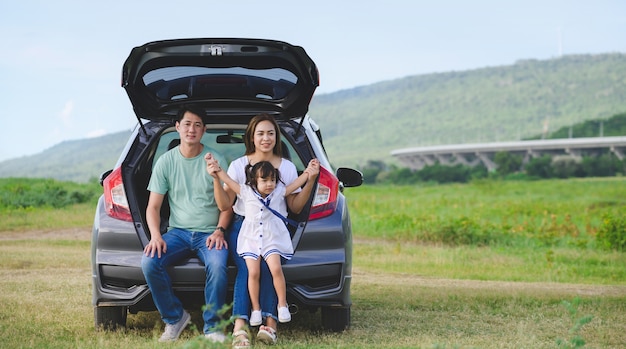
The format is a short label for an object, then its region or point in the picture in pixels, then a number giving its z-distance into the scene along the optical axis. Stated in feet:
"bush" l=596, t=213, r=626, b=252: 60.23
